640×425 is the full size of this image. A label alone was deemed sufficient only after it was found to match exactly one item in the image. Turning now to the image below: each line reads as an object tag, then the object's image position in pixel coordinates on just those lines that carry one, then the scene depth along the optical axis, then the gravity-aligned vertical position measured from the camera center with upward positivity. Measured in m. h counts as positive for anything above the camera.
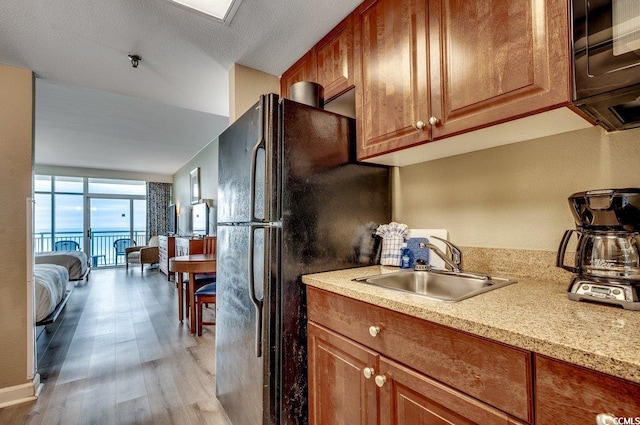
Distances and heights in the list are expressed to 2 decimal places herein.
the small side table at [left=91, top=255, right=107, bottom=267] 8.05 -1.00
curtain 8.48 +0.40
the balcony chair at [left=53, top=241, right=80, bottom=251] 7.38 -0.58
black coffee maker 0.87 -0.10
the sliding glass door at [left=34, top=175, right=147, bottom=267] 7.34 +0.21
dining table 2.93 -0.46
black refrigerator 1.36 -0.07
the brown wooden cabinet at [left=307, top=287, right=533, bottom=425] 0.71 -0.45
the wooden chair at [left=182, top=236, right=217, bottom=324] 3.32 -0.69
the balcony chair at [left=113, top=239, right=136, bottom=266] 8.19 -0.63
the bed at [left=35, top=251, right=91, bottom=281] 4.46 -0.58
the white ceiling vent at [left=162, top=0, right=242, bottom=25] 1.54 +1.12
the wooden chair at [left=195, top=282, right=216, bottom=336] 2.95 -0.76
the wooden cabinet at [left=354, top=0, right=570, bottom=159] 0.92 +0.55
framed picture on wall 6.22 +0.75
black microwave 0.74 +0.42
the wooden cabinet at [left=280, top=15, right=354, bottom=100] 1.62 +0.93
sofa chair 6.91 -0.79
